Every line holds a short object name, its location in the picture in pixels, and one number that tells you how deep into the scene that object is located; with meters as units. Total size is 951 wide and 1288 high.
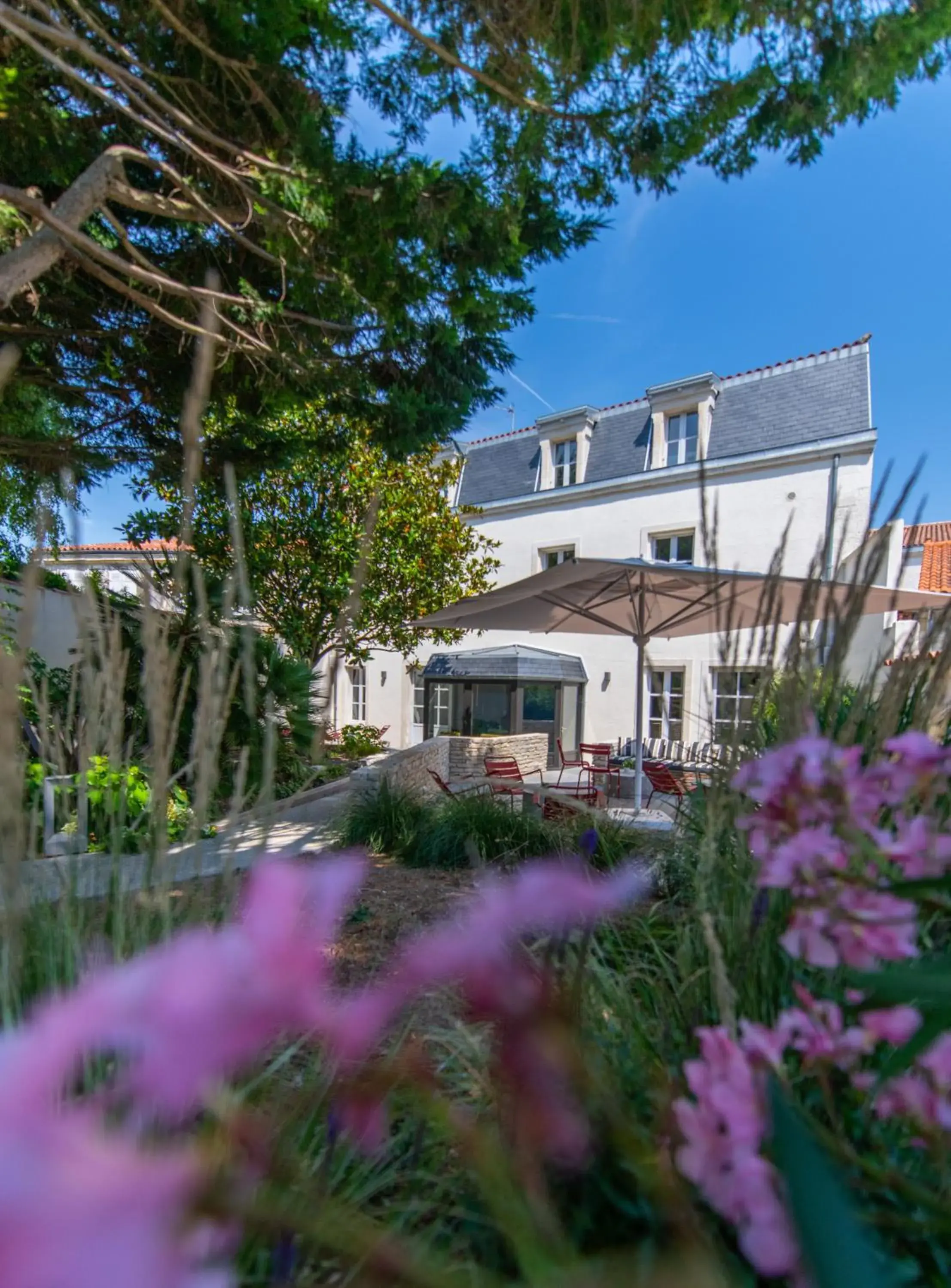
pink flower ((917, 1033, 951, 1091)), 0.53
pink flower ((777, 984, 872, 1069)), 0.61
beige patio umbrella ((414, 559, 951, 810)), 4.27
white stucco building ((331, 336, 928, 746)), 11.02
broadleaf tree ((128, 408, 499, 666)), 9.75
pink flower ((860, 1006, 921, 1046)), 0.59
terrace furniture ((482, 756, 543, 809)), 4.90
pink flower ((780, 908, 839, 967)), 0.56
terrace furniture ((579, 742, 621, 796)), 8.55
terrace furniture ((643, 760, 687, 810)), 7.05
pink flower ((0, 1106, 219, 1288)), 0.14
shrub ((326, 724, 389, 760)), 10.69
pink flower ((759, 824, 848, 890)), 0.55
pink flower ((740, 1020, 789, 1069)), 0.56
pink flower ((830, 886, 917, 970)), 0.54
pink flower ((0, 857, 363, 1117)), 0.20
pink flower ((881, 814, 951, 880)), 0.57
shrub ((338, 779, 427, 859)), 4.54
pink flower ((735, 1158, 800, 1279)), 0.40
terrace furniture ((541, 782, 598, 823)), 4.73
